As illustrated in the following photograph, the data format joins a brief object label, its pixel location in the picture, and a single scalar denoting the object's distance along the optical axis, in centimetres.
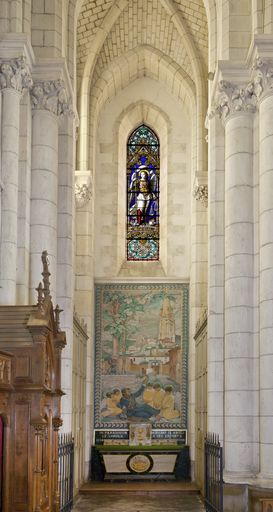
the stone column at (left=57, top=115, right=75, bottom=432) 1983
